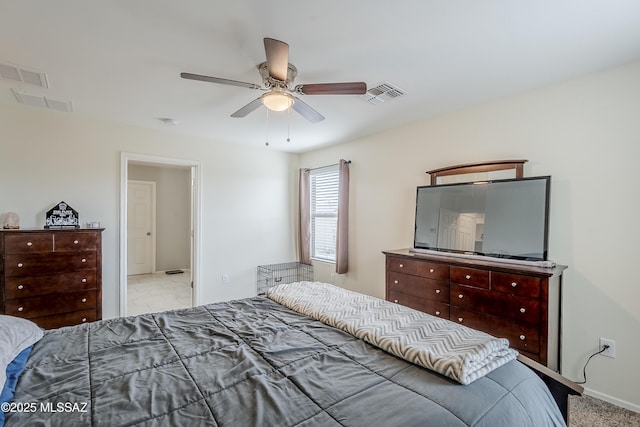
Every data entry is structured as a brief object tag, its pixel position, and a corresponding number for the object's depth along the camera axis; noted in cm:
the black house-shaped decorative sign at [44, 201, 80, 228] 306
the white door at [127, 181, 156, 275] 646
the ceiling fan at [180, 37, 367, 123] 166
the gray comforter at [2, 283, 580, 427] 93
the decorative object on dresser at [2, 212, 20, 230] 283
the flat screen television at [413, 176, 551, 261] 231
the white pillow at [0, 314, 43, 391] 108
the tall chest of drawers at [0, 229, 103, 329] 266
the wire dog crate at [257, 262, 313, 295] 469
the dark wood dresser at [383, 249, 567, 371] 207
